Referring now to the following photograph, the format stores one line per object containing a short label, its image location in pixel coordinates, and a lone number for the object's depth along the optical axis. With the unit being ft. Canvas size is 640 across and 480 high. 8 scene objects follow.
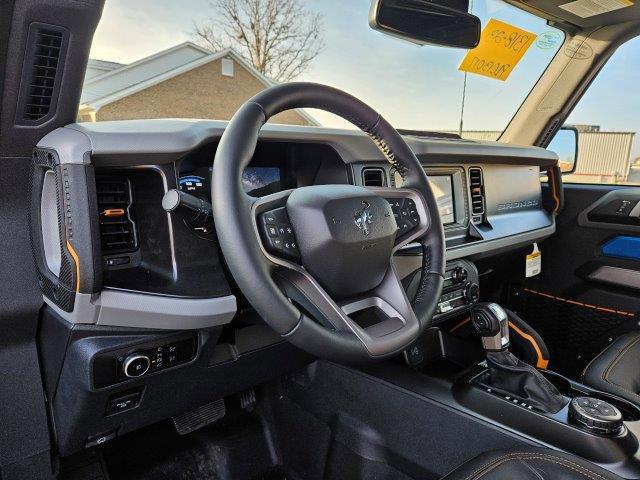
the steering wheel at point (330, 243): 2.87
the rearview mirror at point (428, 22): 4.87
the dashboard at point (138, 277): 3.31
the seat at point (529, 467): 3.43
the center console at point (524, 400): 3.86
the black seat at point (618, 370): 5.16
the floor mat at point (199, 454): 5.58
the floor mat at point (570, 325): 7.46
